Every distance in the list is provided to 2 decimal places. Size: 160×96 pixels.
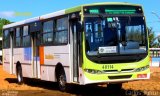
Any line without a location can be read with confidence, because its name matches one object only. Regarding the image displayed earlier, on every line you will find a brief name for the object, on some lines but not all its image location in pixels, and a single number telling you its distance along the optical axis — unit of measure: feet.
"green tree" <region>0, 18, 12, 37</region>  410.68
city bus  51.39
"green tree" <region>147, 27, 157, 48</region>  314.10
